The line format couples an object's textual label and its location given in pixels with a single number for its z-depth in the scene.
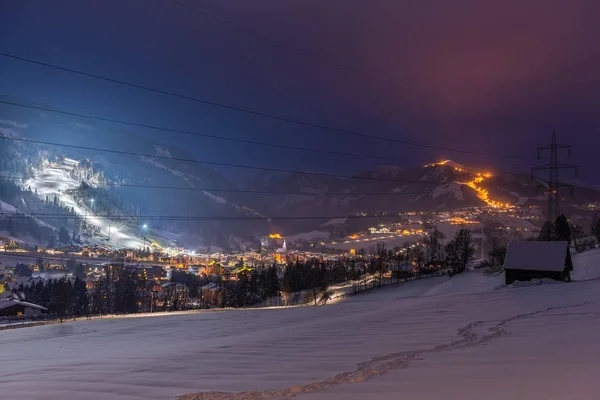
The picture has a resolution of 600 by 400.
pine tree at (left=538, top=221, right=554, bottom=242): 62.96
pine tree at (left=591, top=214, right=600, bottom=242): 71.12
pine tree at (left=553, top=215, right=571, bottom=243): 64.50
